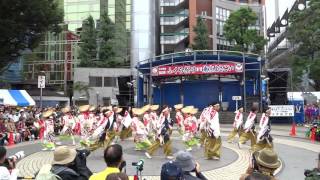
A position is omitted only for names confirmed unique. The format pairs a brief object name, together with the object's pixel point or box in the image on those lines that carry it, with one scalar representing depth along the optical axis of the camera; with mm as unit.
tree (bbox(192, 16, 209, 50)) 64988
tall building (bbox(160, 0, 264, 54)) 73812
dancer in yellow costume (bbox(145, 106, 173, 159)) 16234
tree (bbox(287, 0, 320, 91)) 43688
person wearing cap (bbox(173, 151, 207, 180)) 5504
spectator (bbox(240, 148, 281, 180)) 5203
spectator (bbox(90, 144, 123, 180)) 5104
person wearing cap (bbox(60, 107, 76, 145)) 21938
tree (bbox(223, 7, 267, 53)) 55478
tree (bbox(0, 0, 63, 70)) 27766
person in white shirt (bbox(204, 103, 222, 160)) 16094
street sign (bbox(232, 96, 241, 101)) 38038
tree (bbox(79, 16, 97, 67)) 66875
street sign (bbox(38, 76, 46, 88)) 25711
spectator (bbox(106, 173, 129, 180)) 4285
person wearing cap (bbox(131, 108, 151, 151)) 17697
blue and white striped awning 30956
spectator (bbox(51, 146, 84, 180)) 5328
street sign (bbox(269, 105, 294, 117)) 30781
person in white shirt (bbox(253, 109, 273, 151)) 16141
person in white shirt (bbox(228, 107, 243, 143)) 21453
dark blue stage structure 37250
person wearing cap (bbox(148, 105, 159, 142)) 18523
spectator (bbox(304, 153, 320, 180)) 5112
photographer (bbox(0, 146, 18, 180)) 5656
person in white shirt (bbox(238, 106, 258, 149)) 18627
